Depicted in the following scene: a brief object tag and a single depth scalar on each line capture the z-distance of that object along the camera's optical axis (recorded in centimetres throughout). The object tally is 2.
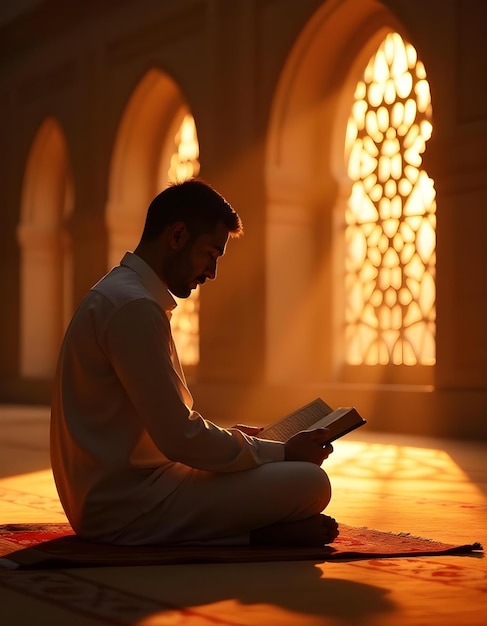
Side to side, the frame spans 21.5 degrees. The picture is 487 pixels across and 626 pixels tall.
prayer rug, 334
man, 358
